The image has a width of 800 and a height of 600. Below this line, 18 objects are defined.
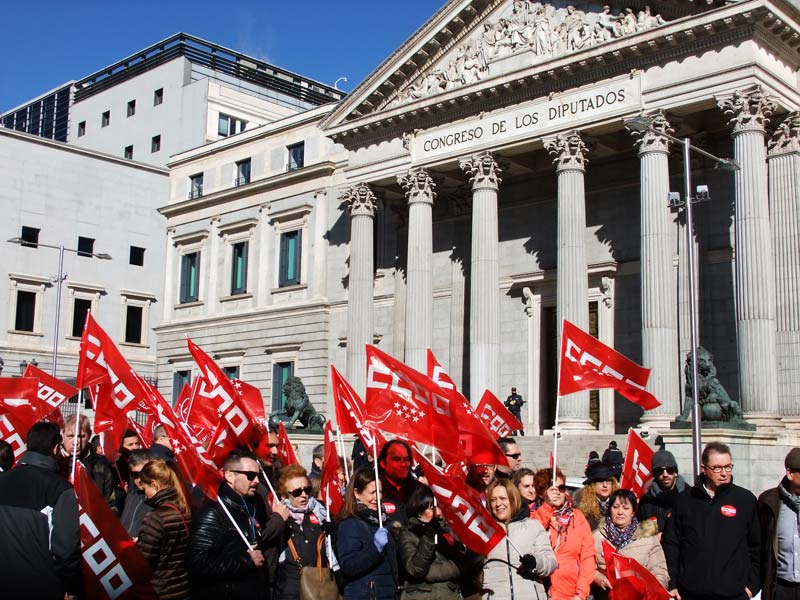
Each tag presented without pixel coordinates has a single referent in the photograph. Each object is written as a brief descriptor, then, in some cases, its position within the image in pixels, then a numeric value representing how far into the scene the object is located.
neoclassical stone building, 27.33
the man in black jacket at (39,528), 5.93
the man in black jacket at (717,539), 8.52
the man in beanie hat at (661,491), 10.44
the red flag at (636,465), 14.03
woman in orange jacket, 8.91
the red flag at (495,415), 17.55
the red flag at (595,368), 13.01
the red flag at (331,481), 10.91
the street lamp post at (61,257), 41.02
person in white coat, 8.46
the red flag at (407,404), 10.42
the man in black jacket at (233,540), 7.45
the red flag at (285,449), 14.51
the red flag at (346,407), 12.22
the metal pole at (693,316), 21.47
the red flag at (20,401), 14.77
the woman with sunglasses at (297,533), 8.59
